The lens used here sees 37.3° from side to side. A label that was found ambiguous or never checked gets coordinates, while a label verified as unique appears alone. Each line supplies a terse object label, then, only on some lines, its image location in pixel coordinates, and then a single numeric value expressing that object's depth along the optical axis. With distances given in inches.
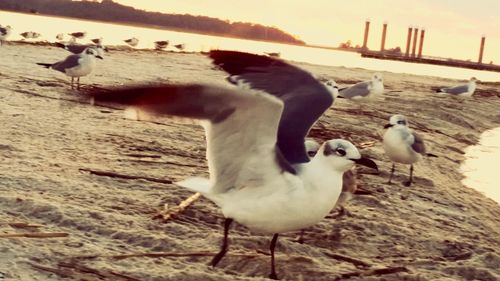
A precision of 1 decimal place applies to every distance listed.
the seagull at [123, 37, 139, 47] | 1393.9
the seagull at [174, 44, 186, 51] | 1555.1
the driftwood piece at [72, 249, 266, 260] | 168.7
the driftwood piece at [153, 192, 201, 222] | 207.8
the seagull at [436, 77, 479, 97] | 892.0
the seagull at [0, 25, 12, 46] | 918.4
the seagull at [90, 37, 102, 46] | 1268.5
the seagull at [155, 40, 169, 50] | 1441.3
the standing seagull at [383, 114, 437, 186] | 331.3
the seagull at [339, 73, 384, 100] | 636.1
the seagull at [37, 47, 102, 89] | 529.7
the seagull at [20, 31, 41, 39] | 1189.7
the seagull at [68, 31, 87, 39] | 1415.1
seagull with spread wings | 139.9
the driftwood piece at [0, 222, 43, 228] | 181.3
